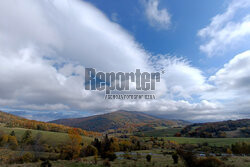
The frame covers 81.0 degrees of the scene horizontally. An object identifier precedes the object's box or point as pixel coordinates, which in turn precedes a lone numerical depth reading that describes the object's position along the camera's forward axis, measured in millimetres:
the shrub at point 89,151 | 83862
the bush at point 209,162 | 22011
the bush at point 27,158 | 54509
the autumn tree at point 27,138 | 111656
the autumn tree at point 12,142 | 98606
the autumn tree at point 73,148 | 60250
